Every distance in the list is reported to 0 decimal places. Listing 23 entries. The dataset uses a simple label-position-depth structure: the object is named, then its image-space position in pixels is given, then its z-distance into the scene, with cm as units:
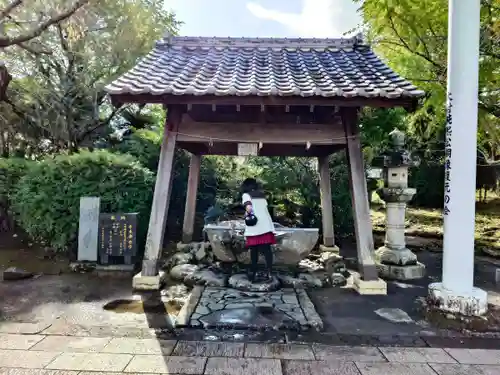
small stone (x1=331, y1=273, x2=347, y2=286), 670
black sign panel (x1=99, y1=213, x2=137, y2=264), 746
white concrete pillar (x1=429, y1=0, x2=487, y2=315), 504
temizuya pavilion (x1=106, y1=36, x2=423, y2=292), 573
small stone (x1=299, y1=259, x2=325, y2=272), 770
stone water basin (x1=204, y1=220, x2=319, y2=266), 715
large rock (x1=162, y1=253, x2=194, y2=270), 772
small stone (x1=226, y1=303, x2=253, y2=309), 525
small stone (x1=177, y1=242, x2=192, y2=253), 849
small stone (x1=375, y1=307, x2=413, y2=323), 496
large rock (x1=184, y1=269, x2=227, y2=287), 643
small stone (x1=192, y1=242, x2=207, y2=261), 805
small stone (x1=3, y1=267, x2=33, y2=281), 675
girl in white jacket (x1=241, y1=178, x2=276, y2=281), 612
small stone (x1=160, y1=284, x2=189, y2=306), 573
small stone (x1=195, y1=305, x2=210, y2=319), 501
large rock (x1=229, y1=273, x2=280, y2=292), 610
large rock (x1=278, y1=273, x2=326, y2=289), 648
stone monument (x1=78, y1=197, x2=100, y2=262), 757
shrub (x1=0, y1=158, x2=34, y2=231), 891
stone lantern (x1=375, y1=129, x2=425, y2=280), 745
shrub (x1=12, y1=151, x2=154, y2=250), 807
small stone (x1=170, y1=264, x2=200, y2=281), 690
